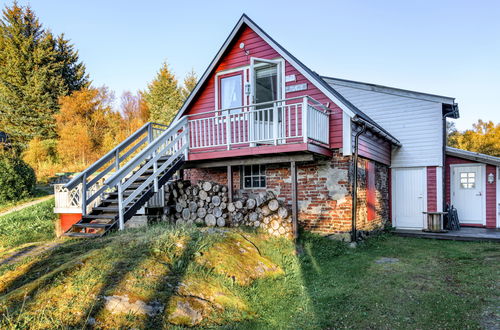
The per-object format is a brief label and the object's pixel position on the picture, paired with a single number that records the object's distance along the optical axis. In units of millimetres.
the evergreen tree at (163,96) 29016
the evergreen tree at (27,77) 24469
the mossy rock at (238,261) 4102
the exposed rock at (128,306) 2900
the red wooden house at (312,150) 7430
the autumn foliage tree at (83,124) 21734
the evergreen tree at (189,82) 33281
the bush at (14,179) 12477
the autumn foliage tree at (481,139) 23053
